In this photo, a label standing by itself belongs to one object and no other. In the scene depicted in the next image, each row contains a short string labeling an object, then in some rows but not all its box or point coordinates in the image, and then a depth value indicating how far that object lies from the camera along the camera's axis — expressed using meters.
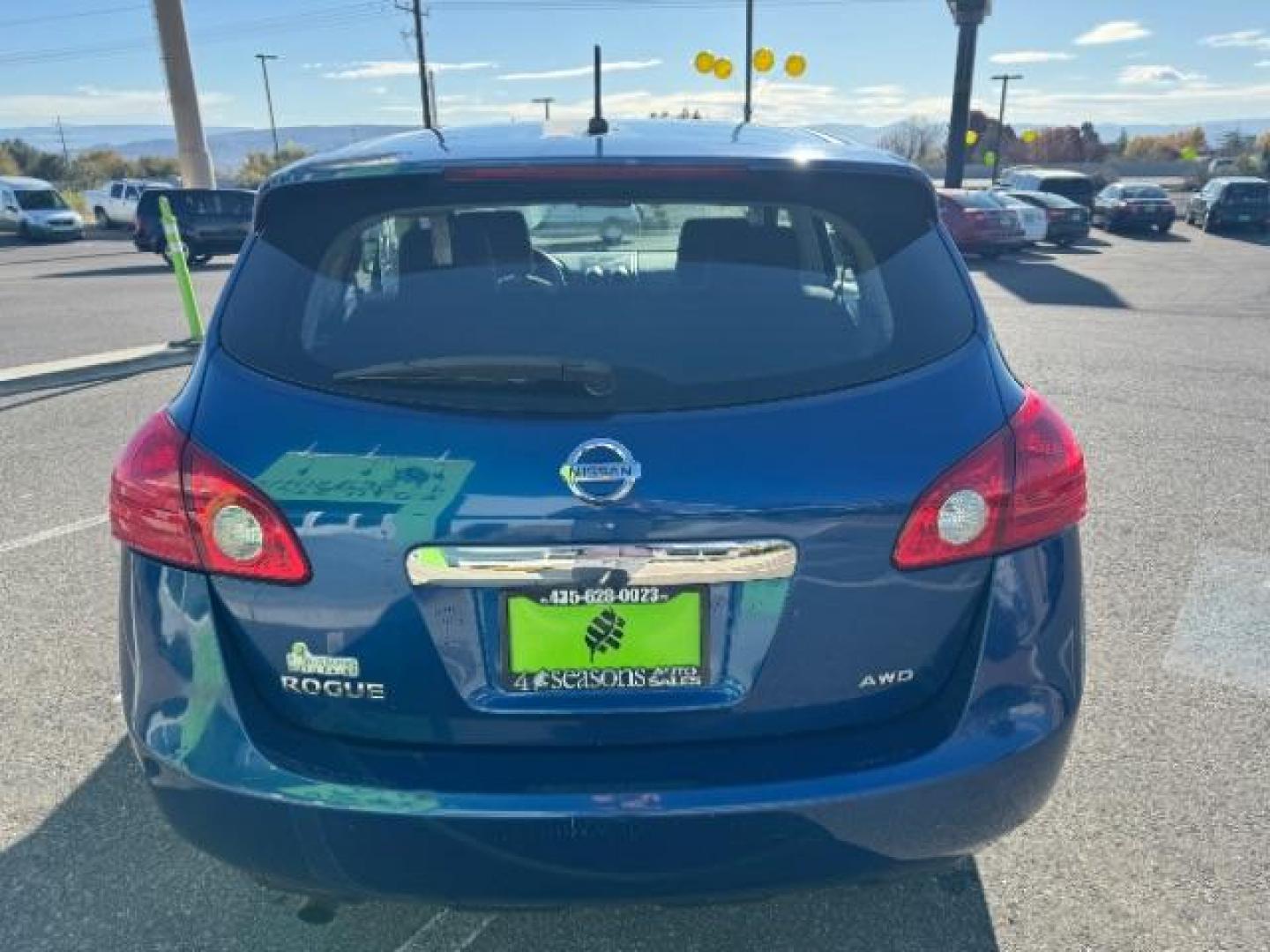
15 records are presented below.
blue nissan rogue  1.66
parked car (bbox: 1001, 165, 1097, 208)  28.50
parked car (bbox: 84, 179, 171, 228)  33.59
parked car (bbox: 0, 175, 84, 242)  30.36
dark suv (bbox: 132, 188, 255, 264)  20.08
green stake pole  9.49
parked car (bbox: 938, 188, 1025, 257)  19.75
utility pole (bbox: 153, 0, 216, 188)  22.64
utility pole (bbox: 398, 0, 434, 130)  39.06
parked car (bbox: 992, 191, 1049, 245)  22.28
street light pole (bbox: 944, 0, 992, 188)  30.52
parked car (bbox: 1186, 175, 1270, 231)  26.91
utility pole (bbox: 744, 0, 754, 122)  30.36
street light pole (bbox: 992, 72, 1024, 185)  70.25
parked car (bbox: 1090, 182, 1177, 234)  27.33
